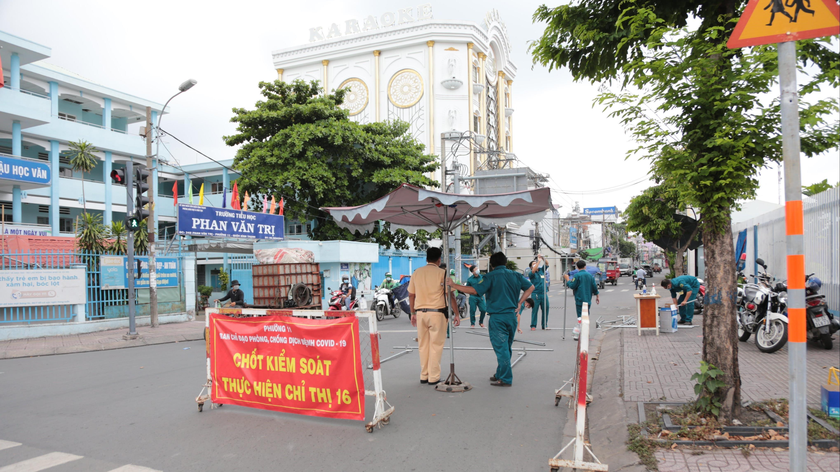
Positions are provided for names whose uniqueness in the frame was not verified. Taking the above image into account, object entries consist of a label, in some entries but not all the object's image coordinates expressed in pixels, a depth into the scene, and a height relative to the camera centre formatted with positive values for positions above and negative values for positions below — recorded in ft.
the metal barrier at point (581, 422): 12.72 -4.87
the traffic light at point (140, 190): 45.93 +4.39
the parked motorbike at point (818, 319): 24.54 -4.43
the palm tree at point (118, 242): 61.62 -0.25
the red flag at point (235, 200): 66.58 +4.84
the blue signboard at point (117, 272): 51.52 -3.29
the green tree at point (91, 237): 62.13 +0.43
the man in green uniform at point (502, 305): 22.02 -3.11
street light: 49.88 -2.79
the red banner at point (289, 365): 16.94 -4.43
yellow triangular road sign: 9.09 +3.72
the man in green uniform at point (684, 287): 39.17 -4.41
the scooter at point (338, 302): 48.08 -6.38
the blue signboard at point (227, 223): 57.77 +1.79
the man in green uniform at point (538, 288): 42.19 -4.68
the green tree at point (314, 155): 75.82 +12.35
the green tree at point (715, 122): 13.75 +2.92
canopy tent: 21.12 +1.10
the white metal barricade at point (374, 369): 16.67 -4.36
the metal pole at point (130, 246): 45.78 -0.57
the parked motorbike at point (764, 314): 25.80 -4.62
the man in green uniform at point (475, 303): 43.00 -6.23
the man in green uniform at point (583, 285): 36.11 -3.79
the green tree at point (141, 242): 70.90 -0.36
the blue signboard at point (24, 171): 72.69 +10.33
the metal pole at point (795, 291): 8.99 -1.13
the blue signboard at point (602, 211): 282.36 +10.89
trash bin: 36.58 -6.58
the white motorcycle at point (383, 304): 56.03 -7.58
